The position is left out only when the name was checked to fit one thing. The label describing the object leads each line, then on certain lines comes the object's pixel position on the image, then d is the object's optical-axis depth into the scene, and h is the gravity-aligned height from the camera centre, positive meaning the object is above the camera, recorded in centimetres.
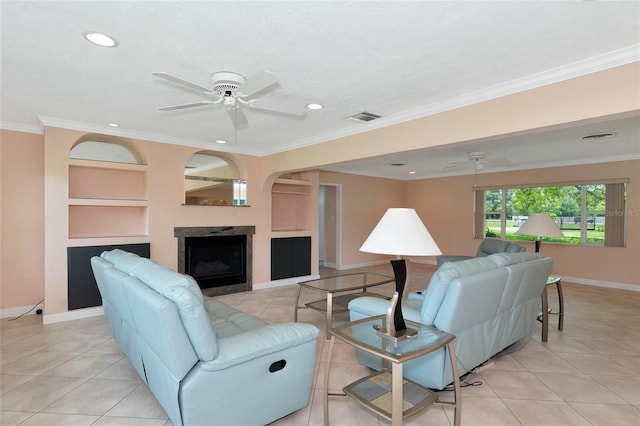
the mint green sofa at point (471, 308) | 216 -75
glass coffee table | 353 -95
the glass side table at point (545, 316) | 334 -110
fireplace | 496 -80
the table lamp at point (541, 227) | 388 -20
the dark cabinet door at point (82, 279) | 400 -92
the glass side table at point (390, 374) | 165 -89
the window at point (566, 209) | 598 +3
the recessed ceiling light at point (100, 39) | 202 +106
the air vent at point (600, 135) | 432 +104
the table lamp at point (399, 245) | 188 -21
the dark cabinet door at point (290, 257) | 588 -93
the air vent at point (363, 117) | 354 +103
